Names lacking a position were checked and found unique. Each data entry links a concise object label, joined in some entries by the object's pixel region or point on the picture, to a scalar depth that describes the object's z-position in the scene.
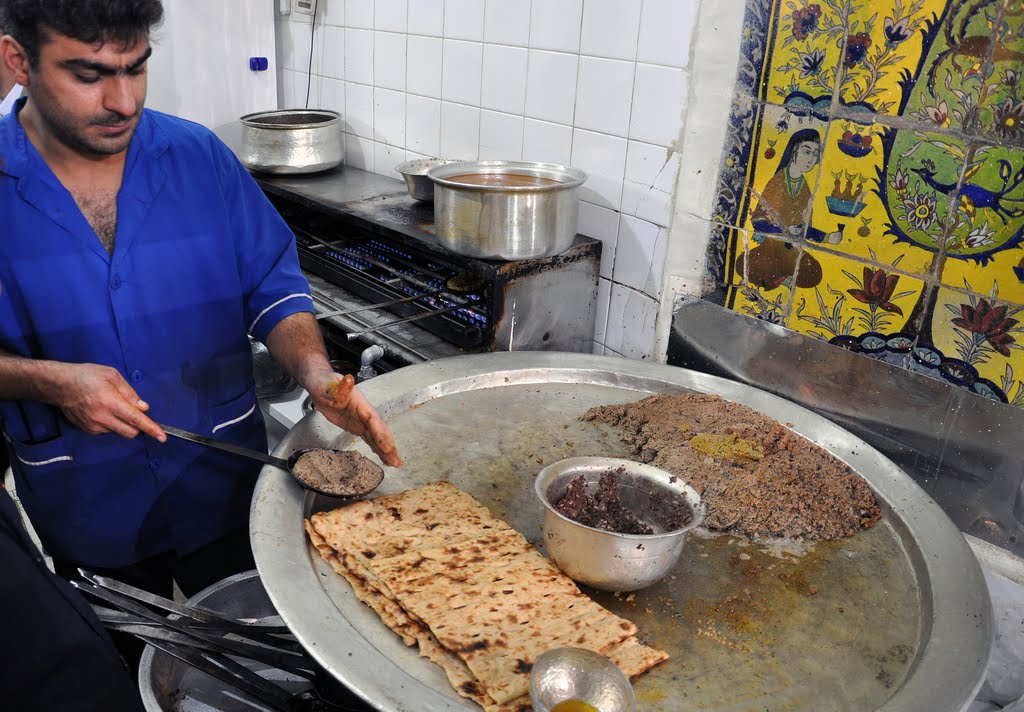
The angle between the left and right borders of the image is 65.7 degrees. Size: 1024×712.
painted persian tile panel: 1.92
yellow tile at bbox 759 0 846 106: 2.14
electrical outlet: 4.06
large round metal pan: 1.23
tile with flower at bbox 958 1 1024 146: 1.83
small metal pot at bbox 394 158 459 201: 3.19
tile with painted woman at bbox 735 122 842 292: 2.27
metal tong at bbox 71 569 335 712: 1.35
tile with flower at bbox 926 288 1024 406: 1.99
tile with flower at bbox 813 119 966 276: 2.06
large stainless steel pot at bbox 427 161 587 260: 2.43
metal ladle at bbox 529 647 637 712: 1.14
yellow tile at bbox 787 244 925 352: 2.17
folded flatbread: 1.25
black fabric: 1.07
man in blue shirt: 1.63
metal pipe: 2.72
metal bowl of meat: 1.38
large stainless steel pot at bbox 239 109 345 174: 3.60
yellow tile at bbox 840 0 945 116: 1.98
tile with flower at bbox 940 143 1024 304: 1.91
